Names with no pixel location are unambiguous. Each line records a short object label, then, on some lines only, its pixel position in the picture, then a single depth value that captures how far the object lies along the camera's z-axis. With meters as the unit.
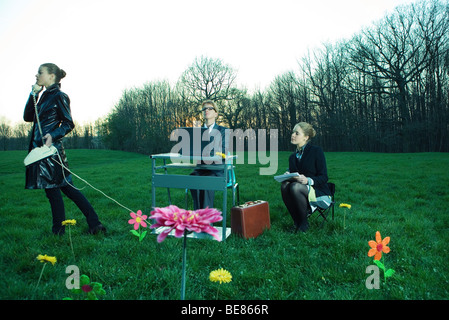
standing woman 3.03
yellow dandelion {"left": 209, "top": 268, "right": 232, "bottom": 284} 1.82
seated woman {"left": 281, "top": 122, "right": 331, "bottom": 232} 3.55
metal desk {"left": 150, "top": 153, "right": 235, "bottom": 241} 3.23
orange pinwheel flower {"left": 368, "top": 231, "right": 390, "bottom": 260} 1.95
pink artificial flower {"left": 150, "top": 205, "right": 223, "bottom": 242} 1.13
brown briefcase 3.29
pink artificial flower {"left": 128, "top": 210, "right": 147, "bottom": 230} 2.62
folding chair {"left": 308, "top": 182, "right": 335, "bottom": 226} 3.72
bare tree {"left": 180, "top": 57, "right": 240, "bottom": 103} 26.98
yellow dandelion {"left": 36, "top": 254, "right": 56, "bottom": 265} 1.76
